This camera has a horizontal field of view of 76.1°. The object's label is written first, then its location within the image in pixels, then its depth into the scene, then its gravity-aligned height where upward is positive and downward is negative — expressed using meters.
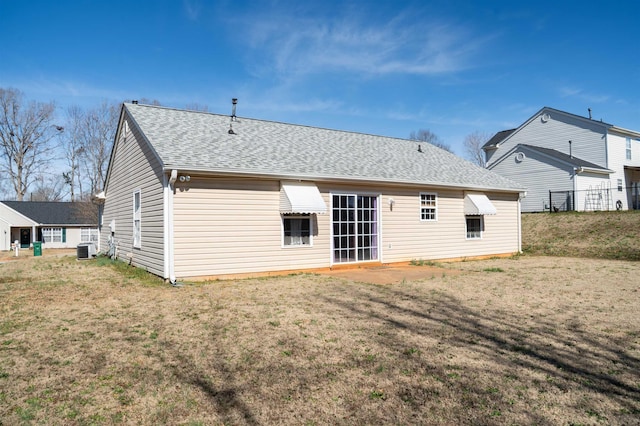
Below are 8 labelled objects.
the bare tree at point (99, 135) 33.53 +7.98
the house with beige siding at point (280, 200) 10.24 +0.80
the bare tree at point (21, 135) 35.50 +8.72
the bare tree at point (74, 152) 35.33 +7.30
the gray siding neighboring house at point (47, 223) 35.72 +0.77
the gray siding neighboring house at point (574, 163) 25.14 +3.80
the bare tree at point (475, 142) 52.25 +10.32
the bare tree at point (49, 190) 44.07 +5.02
